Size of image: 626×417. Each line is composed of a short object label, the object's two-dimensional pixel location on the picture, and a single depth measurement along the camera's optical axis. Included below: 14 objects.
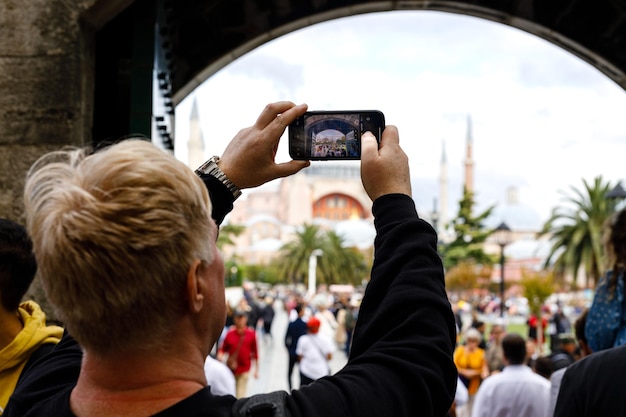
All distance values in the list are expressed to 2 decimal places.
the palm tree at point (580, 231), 47.38
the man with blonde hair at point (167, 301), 1.28
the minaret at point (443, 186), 148.88
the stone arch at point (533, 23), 6.53
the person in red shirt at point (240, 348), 12.65
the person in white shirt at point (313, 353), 12.21
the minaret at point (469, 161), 146.00
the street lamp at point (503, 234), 23.92
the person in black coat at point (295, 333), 14.08
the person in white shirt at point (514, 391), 6.20
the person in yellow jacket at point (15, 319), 2.54
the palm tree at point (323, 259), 80.56
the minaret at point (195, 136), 128.88
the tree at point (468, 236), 67.38
